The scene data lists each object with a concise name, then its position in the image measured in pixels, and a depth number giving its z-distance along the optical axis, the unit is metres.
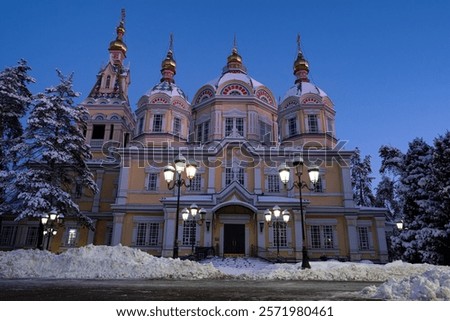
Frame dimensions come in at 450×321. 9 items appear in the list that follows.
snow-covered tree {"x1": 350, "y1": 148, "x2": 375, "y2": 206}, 40.41
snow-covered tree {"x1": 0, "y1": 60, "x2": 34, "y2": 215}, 20.89
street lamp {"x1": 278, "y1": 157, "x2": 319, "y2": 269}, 10.75
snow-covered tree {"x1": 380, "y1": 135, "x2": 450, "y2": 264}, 18.83
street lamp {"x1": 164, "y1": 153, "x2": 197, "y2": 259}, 10.71
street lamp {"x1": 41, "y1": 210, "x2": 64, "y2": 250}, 18.70
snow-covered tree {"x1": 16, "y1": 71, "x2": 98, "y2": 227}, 20.22
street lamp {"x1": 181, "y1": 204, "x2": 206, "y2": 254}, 22.98
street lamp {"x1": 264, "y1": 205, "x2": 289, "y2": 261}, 16.99
